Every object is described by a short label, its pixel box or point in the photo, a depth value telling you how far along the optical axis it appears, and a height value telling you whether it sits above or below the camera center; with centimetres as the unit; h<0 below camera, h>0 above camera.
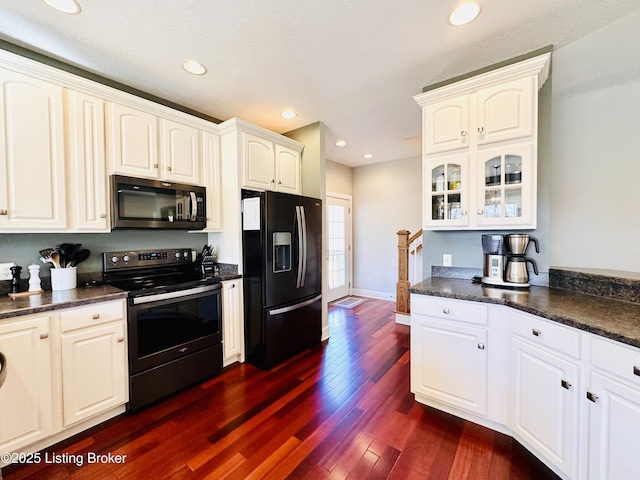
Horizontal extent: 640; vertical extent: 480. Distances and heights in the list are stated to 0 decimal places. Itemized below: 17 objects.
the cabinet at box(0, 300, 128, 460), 153 -85
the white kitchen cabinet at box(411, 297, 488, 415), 181 -85
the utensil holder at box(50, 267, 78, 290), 196 -30
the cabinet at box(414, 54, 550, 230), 191 +66
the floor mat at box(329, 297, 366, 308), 486 -125
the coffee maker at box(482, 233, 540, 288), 202 -20
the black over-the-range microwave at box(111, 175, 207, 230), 214 +29
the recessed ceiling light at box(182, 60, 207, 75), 210 +137
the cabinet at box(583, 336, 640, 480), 111 -78
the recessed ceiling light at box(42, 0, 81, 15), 152 +135
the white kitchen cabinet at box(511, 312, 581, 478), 134 -85
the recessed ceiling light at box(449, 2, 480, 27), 156 +134
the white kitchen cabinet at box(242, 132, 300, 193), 281 +81
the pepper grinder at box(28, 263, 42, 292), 192 -29
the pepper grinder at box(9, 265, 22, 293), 188 -28
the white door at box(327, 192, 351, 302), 508 -18
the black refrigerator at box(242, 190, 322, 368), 263 -39
